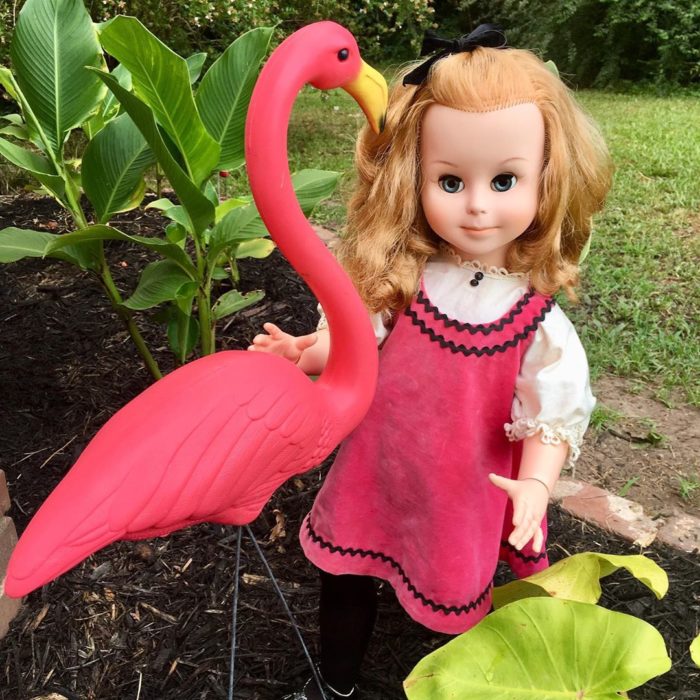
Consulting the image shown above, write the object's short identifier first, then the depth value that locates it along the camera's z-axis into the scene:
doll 0.95
